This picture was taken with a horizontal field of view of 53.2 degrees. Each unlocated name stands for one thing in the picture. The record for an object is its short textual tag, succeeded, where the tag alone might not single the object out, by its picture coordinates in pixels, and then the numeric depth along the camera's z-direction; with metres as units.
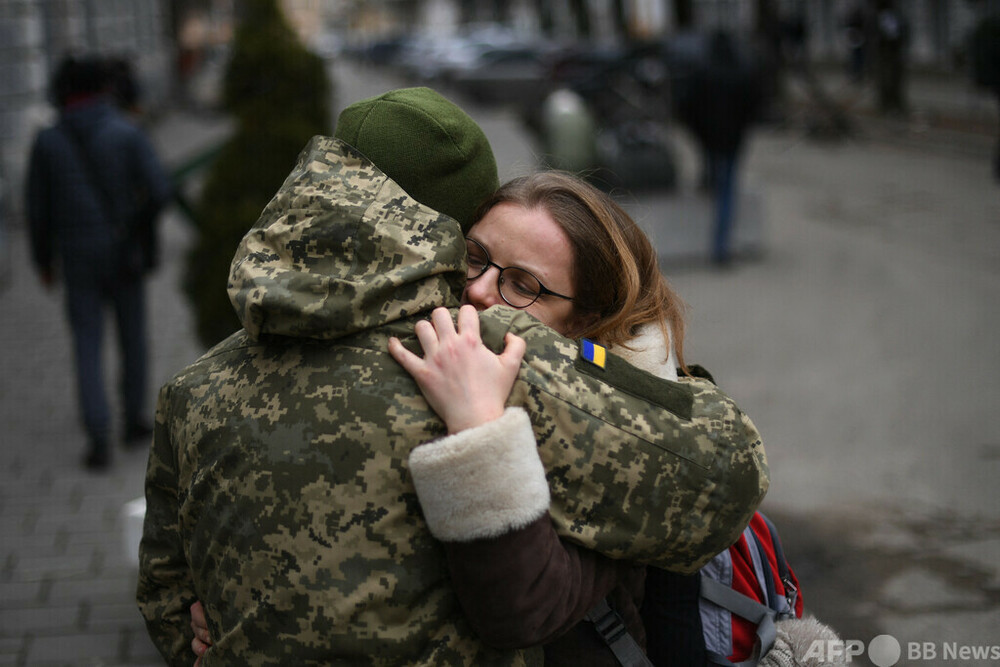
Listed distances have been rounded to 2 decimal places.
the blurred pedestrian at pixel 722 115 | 9.12
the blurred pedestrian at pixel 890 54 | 16.88
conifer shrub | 5.58
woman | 1.34
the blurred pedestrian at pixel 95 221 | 5.22
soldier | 1.36
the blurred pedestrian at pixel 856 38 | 24.30
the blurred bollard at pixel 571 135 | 9.70
